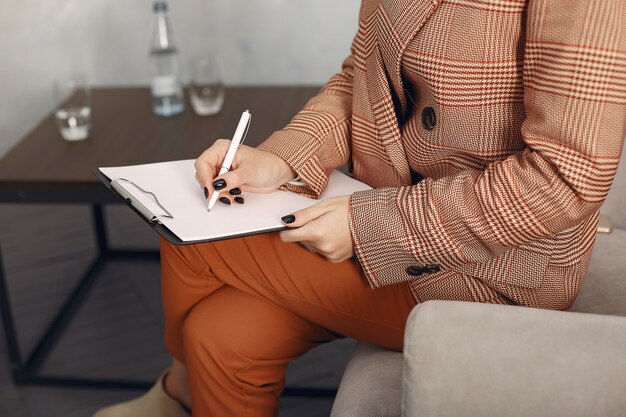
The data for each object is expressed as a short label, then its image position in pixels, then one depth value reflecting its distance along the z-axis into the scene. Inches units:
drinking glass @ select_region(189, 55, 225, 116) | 80.7
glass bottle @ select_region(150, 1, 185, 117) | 80.4
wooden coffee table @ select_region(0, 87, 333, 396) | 67.3
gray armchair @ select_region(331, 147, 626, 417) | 33.7
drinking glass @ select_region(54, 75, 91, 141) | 75.7
